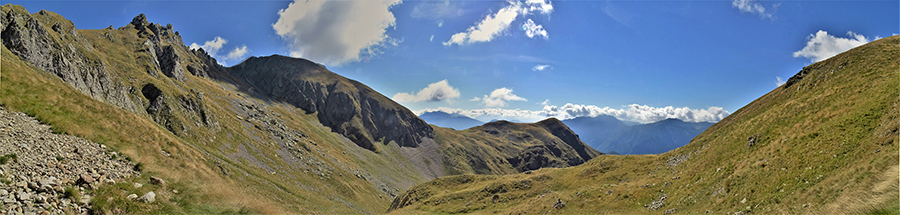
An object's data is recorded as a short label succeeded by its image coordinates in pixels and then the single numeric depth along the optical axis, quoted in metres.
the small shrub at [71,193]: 15.52
